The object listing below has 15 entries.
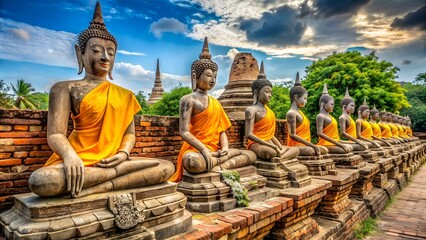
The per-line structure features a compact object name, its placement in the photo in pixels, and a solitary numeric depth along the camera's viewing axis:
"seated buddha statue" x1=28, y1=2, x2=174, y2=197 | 2.66
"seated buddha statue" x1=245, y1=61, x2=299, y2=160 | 5.00
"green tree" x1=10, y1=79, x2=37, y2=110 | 22.16
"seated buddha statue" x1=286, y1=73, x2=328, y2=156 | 6.07
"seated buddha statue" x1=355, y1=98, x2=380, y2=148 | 9.57
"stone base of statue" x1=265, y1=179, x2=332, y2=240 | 4.38
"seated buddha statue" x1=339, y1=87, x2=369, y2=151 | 8.14
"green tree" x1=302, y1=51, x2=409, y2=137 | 17.73
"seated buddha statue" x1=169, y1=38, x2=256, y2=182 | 4.06
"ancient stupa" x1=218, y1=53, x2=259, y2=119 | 9.87
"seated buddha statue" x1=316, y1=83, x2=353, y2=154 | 7.11
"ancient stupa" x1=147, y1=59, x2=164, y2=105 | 29.86
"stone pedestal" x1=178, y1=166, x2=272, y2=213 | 3.59
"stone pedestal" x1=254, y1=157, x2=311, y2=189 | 4.82
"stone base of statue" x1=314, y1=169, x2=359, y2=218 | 5.66
